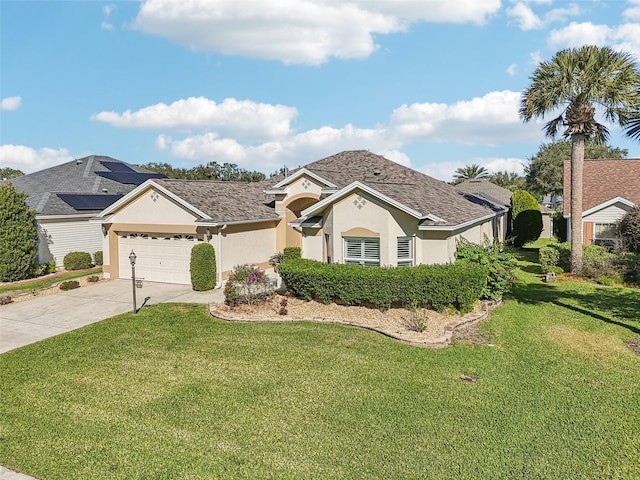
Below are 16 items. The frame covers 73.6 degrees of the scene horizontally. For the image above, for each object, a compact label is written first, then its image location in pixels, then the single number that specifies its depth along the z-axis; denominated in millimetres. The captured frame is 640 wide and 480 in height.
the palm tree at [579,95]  17734
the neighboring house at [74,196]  24066
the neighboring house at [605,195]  24344
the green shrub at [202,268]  18188
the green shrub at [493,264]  15195
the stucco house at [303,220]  15312
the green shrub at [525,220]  31234
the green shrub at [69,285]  18656
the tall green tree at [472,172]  70938
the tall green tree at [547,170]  57656
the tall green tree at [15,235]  20578
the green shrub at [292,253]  19016
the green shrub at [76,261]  23953
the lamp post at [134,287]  14017
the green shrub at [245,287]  15039
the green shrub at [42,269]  22141
